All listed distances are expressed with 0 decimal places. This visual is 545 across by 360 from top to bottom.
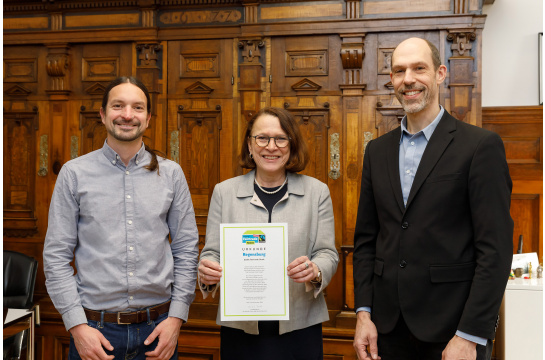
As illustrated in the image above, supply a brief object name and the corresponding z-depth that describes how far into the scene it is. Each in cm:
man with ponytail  179
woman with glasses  185
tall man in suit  150
